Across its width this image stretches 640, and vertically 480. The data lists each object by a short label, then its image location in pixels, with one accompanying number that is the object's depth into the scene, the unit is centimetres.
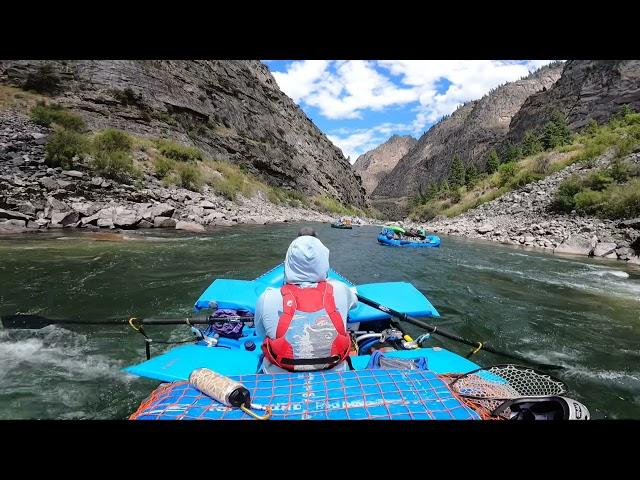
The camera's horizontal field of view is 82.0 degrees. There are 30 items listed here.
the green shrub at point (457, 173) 5892
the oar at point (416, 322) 447
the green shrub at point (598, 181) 1955
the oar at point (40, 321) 438
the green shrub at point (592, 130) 3212
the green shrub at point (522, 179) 2798
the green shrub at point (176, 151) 3009
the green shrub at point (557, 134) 3769
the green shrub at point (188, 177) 2614
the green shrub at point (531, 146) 3966
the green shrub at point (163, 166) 2533
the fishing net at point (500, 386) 244
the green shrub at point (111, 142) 2238
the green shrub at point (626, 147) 2092
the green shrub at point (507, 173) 3265
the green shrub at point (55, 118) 2258
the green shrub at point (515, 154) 4245
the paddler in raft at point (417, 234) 1795
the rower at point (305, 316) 278
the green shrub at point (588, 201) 1831
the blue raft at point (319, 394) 218
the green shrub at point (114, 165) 2033
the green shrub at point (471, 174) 4929
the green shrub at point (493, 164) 4702
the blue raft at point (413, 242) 1761
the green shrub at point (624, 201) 1627
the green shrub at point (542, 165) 2848
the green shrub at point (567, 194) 2016
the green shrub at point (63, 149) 1884
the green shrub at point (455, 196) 4191
